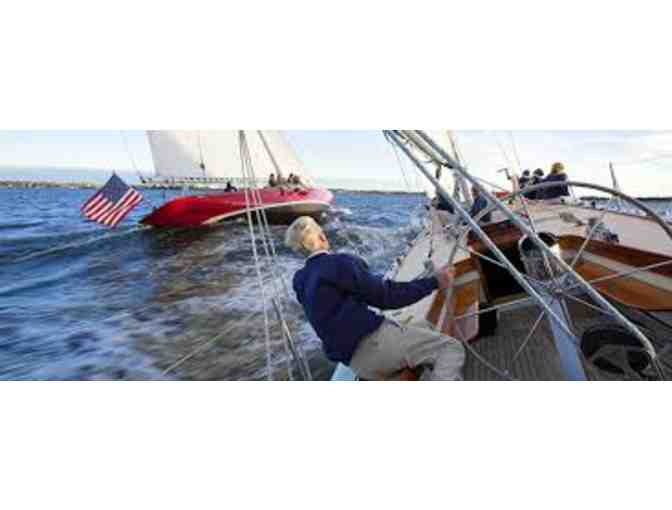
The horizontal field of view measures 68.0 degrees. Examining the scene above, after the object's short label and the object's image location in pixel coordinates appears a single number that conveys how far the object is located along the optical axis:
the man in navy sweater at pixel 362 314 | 1.27
